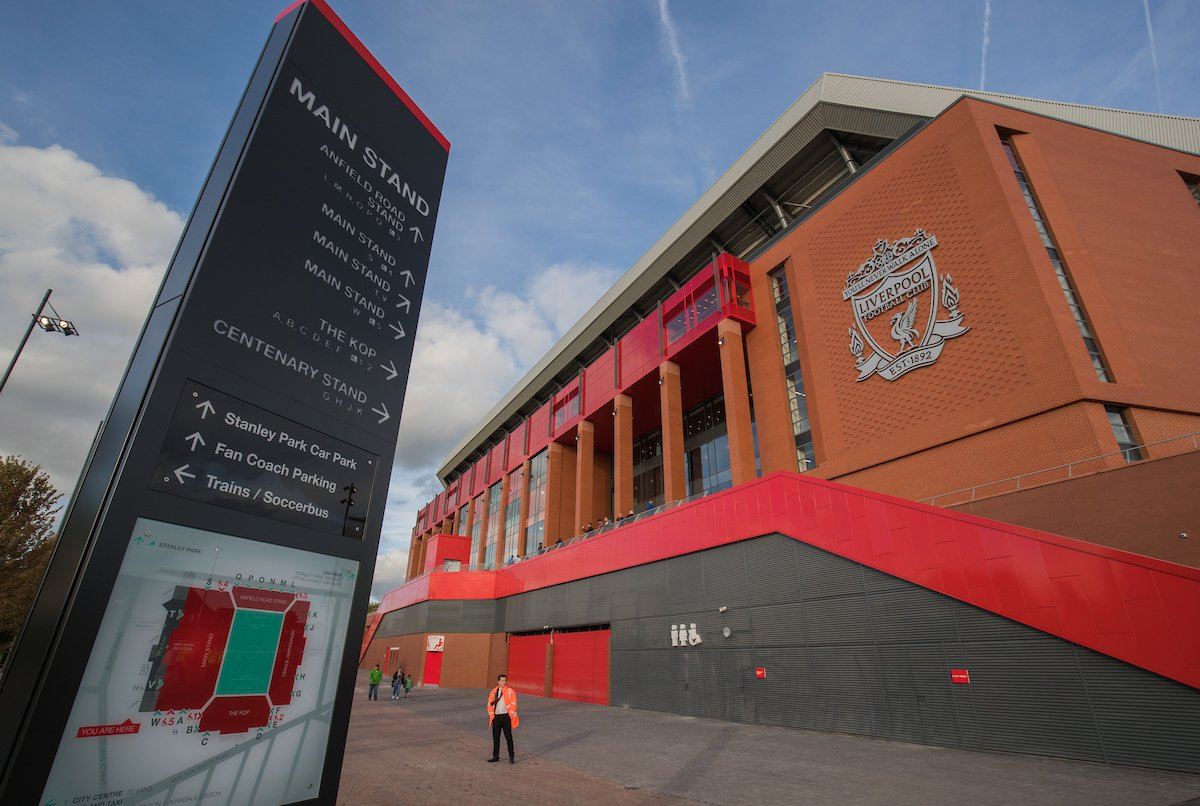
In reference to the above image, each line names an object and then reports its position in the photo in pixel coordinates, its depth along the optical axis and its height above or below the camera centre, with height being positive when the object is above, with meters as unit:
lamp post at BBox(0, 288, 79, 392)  12.80 +7.06
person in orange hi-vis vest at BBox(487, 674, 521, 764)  10.65 -1.02
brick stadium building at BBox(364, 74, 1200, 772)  10.85 +6.59
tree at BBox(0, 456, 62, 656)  28.33 +5.77
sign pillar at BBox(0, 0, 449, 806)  2.60 +0.90
